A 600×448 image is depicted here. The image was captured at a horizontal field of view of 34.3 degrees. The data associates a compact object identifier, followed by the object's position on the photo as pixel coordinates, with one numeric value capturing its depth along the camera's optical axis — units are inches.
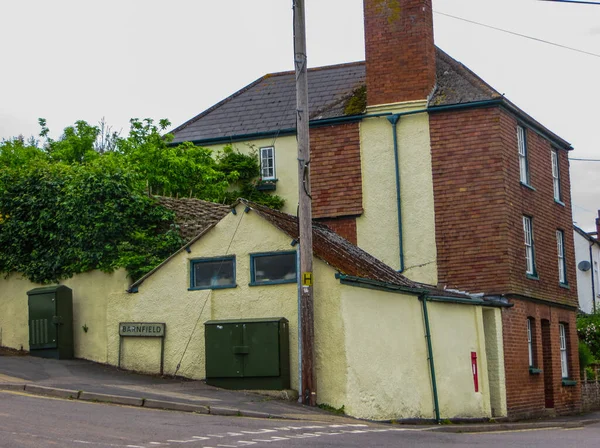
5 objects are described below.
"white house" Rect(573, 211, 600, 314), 1959.9
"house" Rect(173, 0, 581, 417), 977.5
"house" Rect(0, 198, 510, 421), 741.9
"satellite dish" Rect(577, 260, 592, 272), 1982.0
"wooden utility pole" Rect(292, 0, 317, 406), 727.7
